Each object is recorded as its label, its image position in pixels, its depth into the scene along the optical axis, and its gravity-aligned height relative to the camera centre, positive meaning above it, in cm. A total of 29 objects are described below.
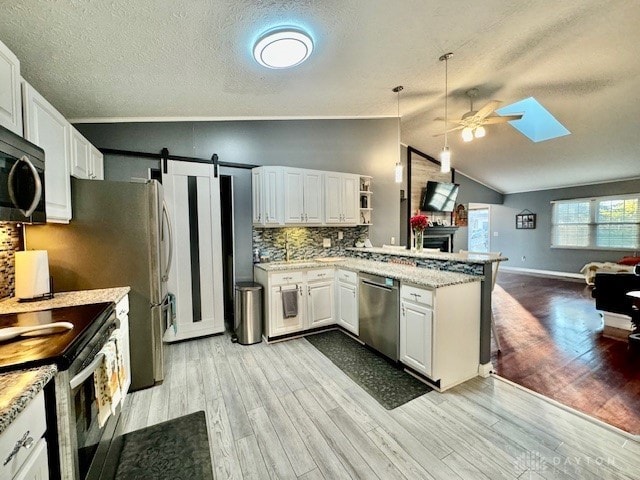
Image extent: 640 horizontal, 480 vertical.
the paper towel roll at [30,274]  178 -25
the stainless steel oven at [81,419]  100 -75
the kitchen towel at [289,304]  337 -89
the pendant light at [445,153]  283 +84
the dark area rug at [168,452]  159 -139
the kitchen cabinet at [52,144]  162 +62
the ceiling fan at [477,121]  351 +146
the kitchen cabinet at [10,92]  138 +77
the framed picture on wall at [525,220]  838 +27
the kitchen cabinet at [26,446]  71 -61
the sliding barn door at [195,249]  340 -19
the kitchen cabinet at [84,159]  225 +73
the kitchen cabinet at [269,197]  362 +49
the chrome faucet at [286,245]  404 -18
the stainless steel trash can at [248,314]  332 -100
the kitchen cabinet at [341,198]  404 +51
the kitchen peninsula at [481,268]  254 -38
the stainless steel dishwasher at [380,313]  272 -88
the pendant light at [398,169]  343 +78
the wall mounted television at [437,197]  691 +86
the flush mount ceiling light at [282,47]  195 +140
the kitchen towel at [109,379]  130 -74
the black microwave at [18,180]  123 +27
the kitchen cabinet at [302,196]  372 +51
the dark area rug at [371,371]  229 -137
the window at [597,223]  666 +12
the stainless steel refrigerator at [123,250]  214 -12
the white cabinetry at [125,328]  196 -72
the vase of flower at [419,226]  344 +5
